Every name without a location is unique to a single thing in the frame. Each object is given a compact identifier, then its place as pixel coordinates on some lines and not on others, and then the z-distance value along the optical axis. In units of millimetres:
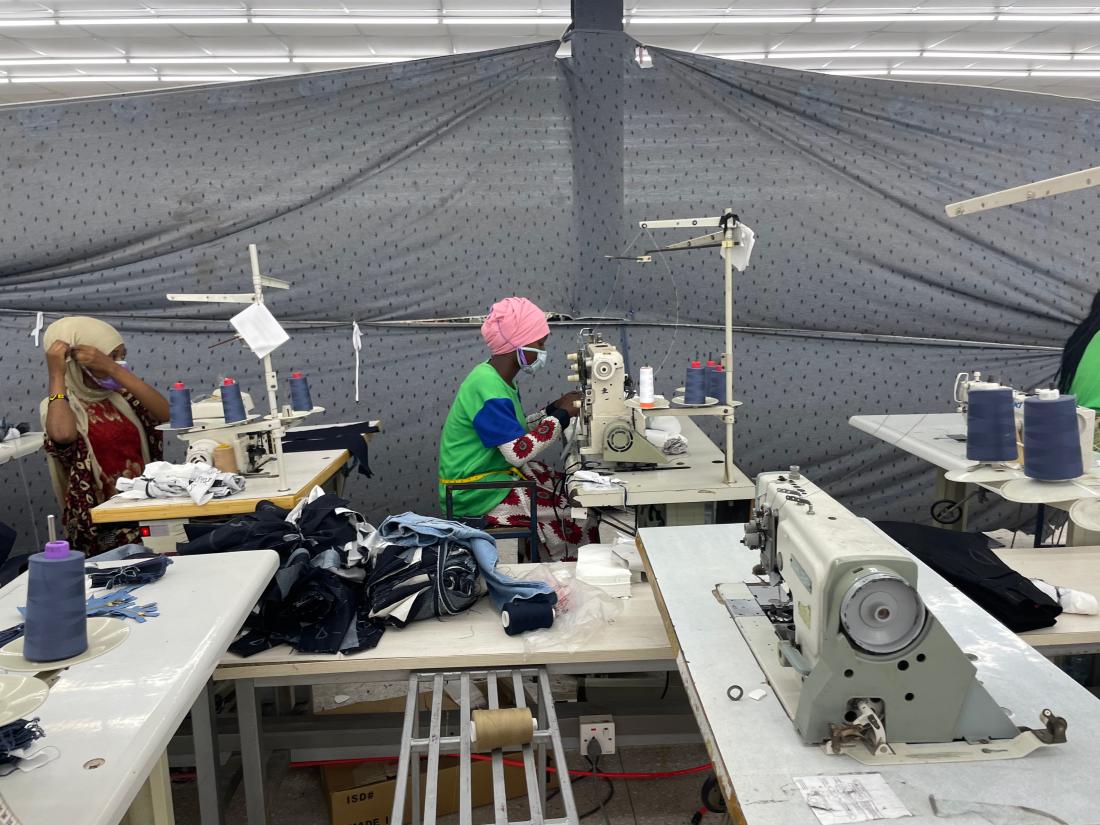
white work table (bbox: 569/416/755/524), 2916
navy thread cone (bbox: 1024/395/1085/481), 1744
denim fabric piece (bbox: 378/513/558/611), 2023
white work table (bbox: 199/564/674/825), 1860
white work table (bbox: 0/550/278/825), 1085
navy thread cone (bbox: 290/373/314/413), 3941
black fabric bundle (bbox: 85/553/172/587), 1892
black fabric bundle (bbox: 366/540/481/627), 2006
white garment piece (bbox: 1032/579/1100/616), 1870
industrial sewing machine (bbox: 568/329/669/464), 3180
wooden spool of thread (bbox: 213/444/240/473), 3363
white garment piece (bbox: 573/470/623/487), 3000
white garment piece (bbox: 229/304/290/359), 2791
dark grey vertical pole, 4434
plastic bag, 1922
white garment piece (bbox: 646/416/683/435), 3605
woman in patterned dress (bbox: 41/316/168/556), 3490
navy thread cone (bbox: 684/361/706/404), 3199
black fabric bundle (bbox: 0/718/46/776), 1151
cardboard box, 2369
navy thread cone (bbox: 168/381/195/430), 3221
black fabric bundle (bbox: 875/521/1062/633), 1788
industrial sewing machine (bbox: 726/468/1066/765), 1220
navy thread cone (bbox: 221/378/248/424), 3285
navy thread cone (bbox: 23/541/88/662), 1457
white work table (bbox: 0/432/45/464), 3842
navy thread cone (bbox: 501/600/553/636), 1955
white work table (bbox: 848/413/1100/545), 3211
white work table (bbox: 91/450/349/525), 2982
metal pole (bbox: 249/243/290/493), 2891
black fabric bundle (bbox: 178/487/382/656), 1953
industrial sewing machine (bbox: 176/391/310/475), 3287
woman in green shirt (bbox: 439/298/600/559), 3453
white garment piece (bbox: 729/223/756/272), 2896
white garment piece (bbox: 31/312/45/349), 4391
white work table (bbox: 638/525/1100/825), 1105
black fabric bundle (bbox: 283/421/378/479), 4082
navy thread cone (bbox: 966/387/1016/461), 2346
